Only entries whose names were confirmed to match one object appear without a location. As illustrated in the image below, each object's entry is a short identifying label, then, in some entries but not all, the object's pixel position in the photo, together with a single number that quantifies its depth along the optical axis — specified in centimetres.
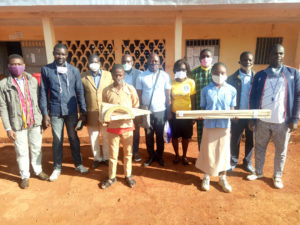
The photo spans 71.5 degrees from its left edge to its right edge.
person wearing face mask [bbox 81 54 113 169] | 296
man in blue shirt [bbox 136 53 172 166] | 293
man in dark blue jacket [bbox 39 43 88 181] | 271
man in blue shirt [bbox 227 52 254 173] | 275
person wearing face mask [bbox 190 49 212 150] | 281
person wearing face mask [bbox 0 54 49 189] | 254
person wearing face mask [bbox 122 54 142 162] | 327
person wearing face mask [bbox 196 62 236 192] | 247
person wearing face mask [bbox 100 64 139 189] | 256
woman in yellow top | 284
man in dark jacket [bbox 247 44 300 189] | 242
